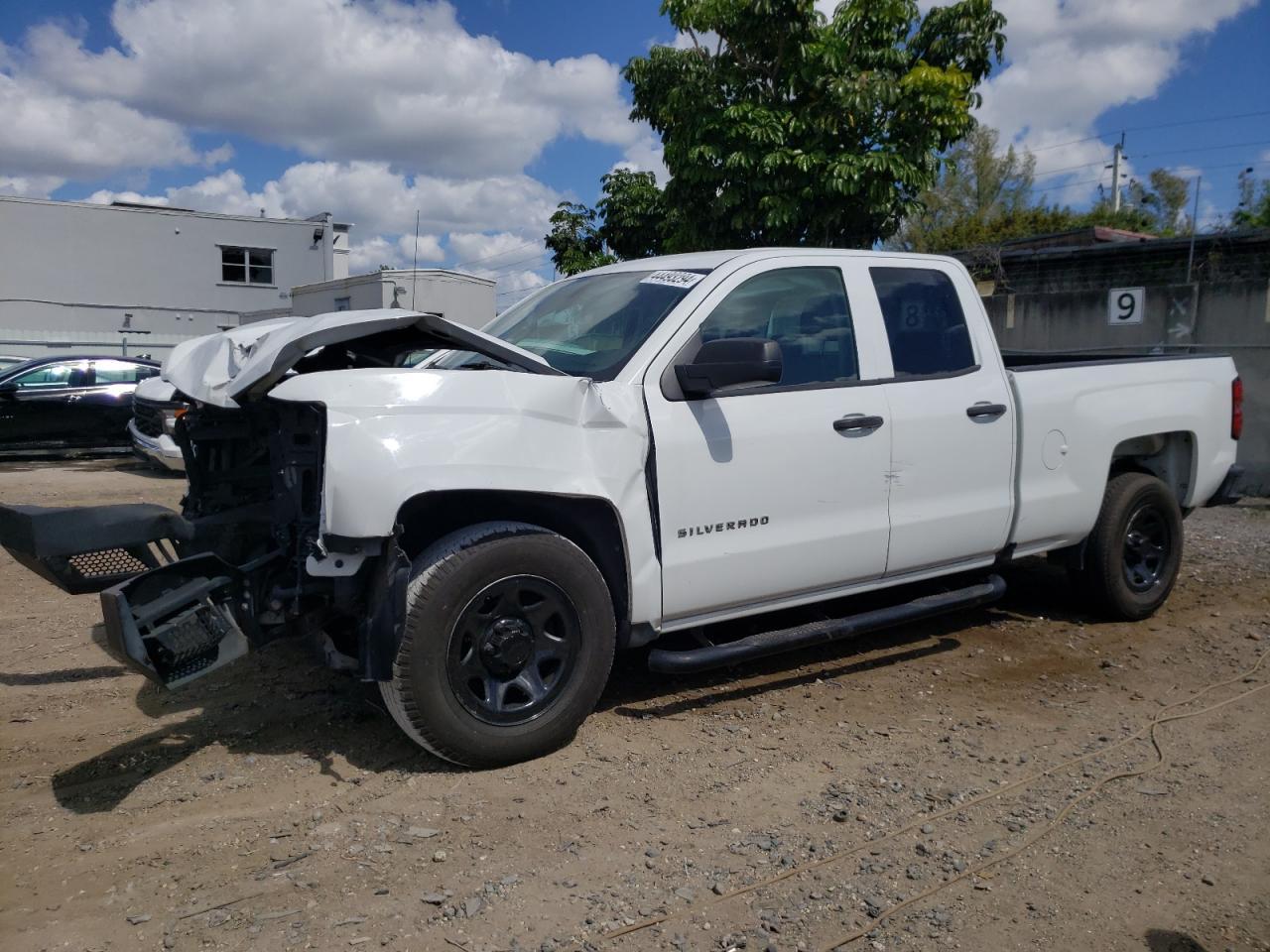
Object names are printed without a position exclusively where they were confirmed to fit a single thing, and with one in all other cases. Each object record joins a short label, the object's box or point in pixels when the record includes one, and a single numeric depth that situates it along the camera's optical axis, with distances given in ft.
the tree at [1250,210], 105.40
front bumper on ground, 11.10
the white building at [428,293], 74.59
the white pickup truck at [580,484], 11.74
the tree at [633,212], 59.41
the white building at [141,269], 110.93
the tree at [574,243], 61.57
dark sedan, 45.65
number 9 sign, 39.45
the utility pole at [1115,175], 148.05
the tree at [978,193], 120.37
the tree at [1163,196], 146.82
